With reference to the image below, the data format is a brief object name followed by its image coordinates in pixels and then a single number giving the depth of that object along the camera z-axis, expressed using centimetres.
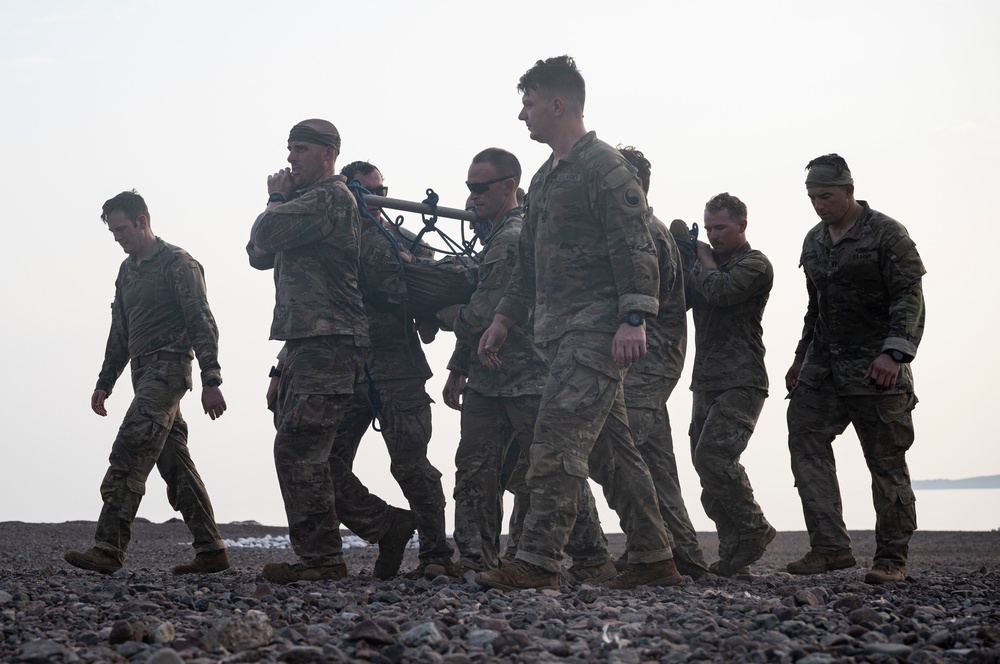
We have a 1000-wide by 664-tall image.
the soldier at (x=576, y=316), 562
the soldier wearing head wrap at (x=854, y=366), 683
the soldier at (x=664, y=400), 712
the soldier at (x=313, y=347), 661
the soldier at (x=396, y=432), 723
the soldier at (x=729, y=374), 730
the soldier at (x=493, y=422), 686
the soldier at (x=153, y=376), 791
